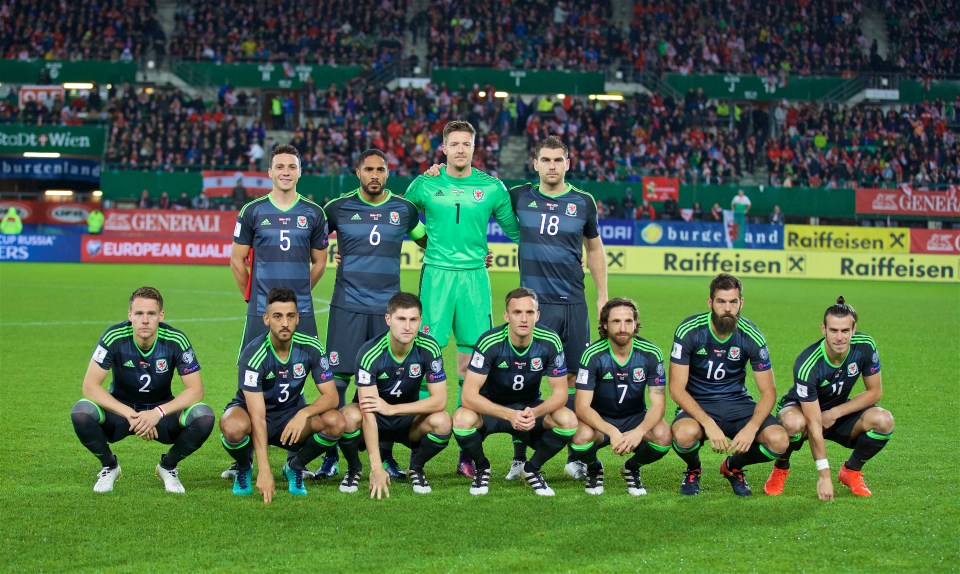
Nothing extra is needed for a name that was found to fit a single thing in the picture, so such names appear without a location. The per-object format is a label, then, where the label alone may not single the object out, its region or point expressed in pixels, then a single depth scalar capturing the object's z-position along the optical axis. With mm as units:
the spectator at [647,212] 31906
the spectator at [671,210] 31938
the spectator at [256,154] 33688
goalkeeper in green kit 7574
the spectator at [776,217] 32219
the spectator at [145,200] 32203
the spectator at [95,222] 31297
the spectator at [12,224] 31505
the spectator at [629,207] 31875
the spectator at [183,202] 31898
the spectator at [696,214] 32084
